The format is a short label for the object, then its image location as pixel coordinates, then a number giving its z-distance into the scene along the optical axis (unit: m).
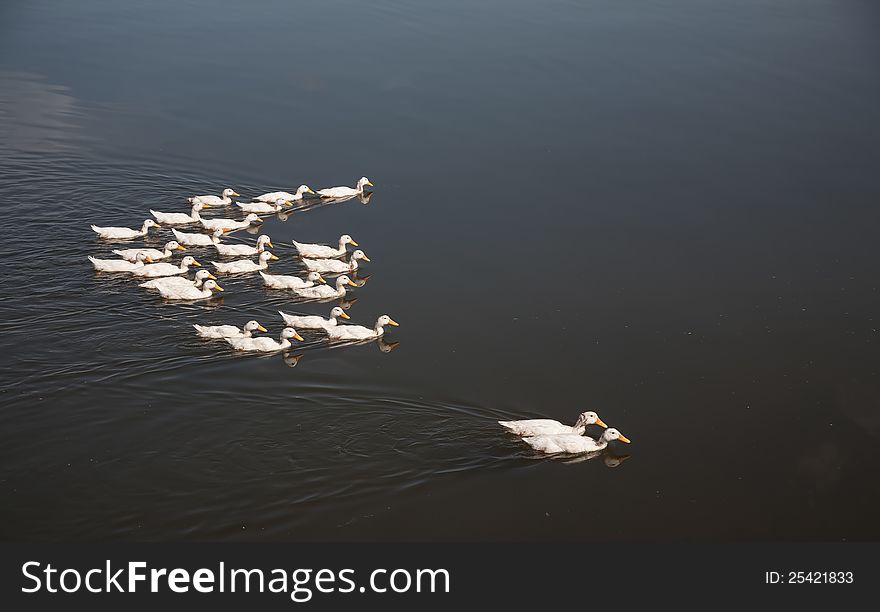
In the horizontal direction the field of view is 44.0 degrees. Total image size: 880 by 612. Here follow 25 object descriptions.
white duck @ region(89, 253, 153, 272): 21.16
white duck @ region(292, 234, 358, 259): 22.77
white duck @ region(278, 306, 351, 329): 19.86
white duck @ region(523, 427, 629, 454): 16.28
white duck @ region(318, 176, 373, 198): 25.56
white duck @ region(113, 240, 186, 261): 21.59
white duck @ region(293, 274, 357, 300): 21.40
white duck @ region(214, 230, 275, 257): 22.78
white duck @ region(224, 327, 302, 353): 18.89
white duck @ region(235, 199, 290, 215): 24.64
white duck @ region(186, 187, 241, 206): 24.59
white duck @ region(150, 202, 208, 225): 23.66
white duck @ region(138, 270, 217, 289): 20.72
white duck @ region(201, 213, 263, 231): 23.86
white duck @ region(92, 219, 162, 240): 22.56
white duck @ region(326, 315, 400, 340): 19.59
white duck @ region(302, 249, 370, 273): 22.05
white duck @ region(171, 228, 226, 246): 23.11
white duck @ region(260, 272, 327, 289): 21.36
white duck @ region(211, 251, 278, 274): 22.06
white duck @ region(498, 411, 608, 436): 16.44
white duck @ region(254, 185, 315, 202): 24.88
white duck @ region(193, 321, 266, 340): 18.97
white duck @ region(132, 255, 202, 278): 21.28
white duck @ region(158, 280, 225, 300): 20.56
